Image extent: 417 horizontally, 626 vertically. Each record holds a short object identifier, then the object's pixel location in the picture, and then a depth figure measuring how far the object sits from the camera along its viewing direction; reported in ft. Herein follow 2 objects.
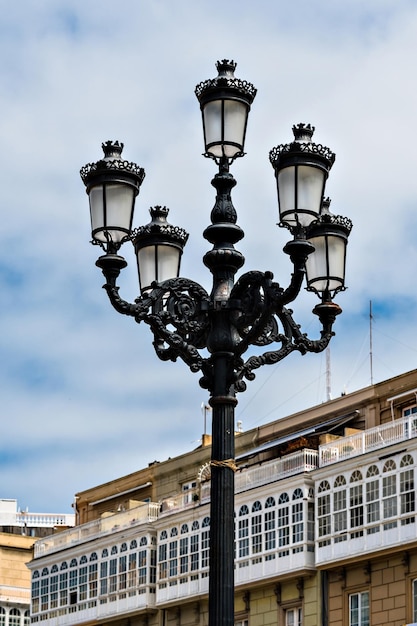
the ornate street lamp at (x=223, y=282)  38.11
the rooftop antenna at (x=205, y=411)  177.17
